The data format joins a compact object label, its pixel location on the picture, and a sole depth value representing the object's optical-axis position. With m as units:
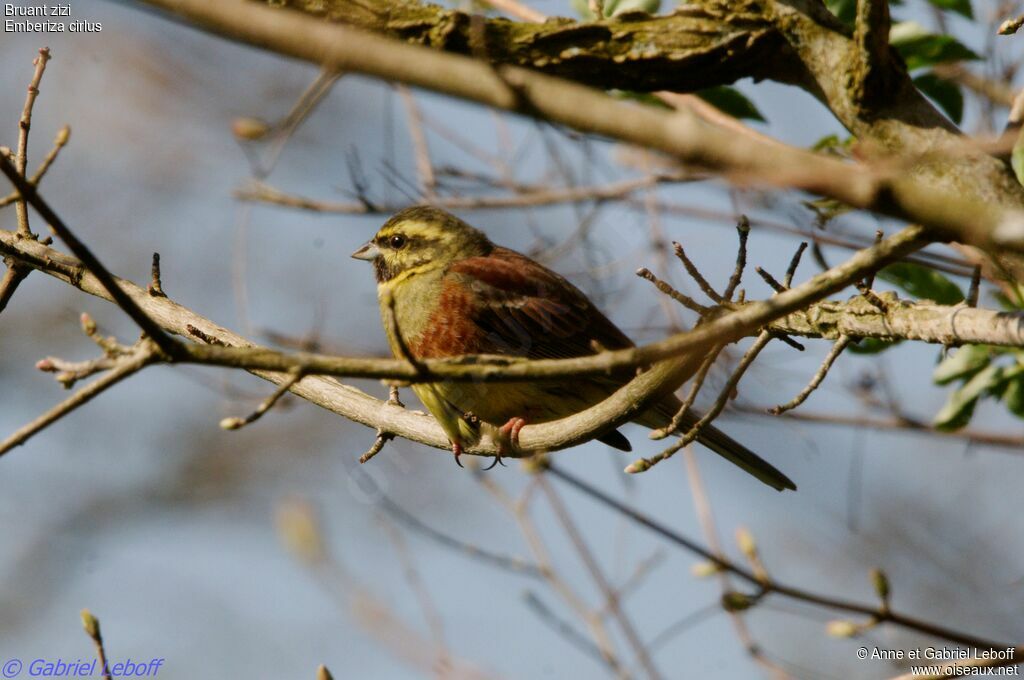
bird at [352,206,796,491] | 9.52
